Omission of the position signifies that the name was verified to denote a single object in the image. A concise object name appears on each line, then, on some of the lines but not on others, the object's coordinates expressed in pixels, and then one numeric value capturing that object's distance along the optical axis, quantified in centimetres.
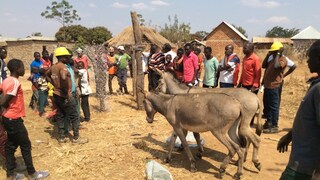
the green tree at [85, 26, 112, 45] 4388
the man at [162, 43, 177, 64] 980
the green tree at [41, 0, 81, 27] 5069
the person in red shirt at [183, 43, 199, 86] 852
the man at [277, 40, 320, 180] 263
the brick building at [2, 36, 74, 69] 2736
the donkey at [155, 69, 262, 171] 561
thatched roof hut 2284
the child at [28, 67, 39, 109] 916
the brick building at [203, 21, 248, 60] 3388
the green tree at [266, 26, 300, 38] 6775
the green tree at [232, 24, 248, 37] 6056
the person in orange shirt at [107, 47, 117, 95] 1346
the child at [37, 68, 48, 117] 916
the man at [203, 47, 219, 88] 854
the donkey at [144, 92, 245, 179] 513
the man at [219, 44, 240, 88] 795
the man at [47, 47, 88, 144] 686
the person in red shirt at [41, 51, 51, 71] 990
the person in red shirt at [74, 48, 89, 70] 918
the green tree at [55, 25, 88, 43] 4443
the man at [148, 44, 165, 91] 981
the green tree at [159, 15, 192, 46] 3142
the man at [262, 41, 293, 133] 737
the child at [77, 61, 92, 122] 875
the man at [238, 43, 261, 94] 745
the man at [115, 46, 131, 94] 1332
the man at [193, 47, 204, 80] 1120
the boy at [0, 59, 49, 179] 481
